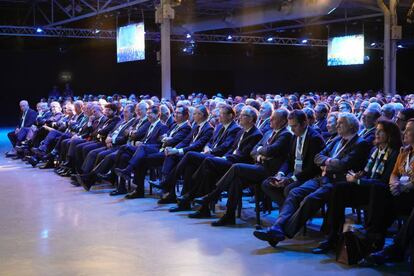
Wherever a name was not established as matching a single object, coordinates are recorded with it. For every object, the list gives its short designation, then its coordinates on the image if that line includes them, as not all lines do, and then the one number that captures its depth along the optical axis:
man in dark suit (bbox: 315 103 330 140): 7.31
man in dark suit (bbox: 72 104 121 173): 8.55
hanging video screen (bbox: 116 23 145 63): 13.43
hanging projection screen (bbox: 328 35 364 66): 16.20
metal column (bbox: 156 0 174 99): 11.63
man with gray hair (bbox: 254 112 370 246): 4.58
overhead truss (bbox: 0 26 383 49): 18.77
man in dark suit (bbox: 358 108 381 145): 5.27
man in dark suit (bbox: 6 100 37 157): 11.80
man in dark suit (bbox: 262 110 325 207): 5.18
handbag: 4.19
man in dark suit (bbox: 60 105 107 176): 8.91
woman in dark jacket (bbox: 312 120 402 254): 4.47
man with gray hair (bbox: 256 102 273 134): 6.54
